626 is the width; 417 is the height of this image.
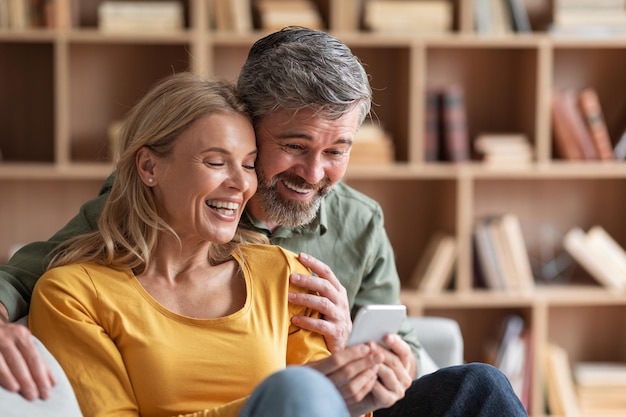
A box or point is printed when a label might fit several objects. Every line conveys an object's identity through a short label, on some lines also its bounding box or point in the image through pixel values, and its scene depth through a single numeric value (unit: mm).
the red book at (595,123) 3490
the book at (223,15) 3389
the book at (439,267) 3484
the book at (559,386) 3529
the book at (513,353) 3551
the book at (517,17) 3443
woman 1658
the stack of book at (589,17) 3451
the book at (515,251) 3475
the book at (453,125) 3477
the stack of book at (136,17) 3344
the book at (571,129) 3508
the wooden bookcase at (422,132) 3420
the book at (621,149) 3580
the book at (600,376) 3582
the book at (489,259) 3504
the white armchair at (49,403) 1502
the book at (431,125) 3502
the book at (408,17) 3424
